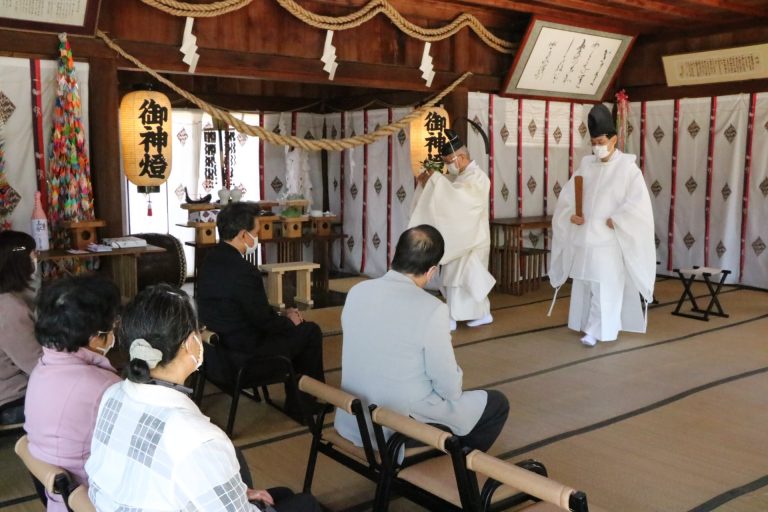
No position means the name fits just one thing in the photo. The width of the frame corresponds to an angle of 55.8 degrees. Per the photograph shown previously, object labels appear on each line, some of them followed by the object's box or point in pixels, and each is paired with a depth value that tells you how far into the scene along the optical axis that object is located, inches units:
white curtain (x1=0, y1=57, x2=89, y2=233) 179.8
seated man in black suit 131.4
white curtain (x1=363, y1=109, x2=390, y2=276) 309.1
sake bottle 176.1
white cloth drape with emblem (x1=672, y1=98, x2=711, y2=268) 296.2
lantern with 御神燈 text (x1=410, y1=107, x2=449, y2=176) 260.8
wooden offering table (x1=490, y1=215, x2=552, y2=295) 278.5
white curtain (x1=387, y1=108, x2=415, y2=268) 296.5
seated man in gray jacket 88.8
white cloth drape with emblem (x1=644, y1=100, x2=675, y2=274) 307.9
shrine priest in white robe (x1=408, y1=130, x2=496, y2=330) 220.1
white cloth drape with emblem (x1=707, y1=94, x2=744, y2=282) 284.4
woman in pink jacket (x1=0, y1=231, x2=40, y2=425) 116.3
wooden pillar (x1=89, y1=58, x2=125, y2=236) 191.5
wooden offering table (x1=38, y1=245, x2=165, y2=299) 190.9
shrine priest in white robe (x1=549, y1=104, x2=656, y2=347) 203.8
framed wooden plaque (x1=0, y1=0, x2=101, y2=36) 172.4
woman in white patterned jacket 54.1
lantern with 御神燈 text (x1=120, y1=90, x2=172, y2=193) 200.8
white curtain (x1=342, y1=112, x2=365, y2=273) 323.9
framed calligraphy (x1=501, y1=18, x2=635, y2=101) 273.0
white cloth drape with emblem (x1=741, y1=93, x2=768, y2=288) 277.1
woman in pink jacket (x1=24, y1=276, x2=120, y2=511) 73.9
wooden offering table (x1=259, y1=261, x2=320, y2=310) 261.0
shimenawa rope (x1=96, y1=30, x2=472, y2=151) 196.2
